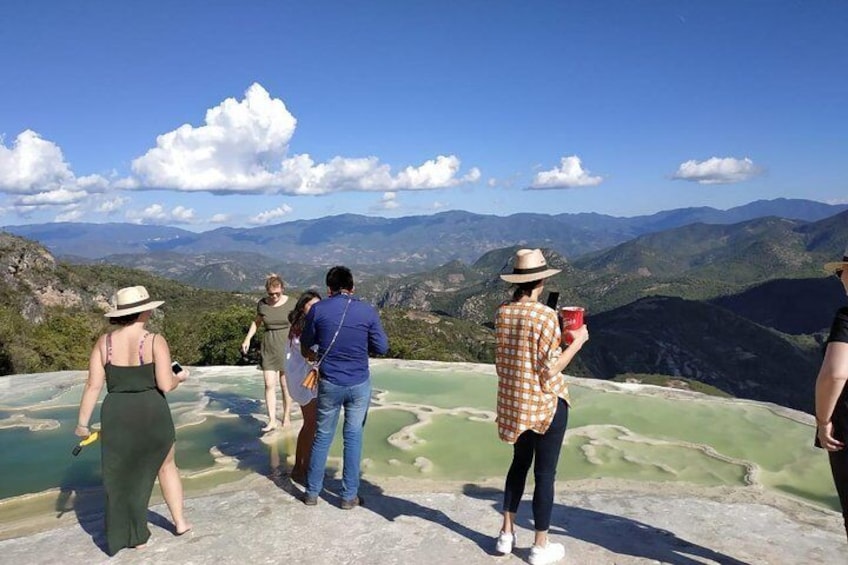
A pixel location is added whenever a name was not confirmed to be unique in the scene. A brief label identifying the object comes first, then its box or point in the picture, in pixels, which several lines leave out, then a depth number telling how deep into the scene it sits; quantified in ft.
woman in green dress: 13.09
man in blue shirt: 15.80
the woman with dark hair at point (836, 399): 9.77
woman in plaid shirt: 12.26
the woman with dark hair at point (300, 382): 18.49
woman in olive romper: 23.11
